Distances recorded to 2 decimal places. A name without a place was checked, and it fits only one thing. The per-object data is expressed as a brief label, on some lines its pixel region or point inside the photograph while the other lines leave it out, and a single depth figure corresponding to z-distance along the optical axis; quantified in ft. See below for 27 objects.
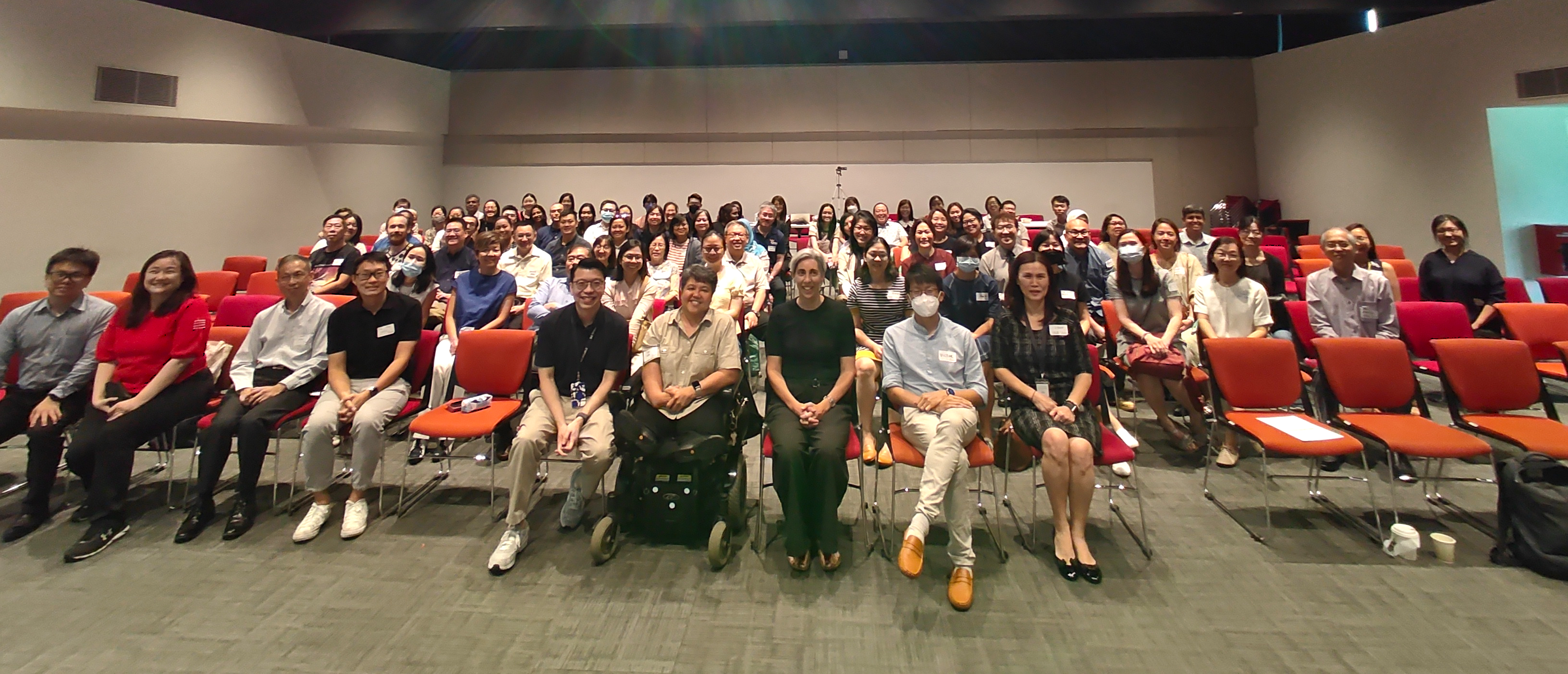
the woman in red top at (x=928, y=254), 14.92
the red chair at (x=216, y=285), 16.89
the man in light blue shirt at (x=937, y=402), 7.50
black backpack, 7.37
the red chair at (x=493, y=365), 10.28
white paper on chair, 8.40
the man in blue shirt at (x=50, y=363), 9.21
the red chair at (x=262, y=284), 15.96
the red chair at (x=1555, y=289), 14.75
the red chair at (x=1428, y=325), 12.28
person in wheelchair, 8.68
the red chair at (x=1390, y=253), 21.43
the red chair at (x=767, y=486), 8.28
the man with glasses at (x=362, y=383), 9.10
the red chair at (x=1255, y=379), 9.92
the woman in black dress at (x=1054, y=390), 7.97
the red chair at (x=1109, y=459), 8.06
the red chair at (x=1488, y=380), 9.46
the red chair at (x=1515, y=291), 15.24
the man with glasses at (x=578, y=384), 8.61
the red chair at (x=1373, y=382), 9.52
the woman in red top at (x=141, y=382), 8.82
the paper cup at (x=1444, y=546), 7.88
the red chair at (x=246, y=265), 20.67
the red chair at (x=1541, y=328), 12.06
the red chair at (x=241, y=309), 12.15
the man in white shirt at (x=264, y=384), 9.03
